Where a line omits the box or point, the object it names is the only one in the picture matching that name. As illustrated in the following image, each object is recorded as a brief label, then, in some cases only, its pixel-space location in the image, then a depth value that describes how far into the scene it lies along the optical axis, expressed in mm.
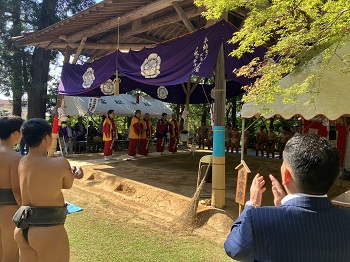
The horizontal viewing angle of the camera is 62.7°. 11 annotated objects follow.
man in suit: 1039
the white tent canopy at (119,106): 12906
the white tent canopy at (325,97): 4052
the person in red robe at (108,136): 9383
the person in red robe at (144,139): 10336
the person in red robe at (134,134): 9945
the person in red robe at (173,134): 11444
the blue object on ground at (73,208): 4840
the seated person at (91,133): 12661
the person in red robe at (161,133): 11039
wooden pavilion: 4793
